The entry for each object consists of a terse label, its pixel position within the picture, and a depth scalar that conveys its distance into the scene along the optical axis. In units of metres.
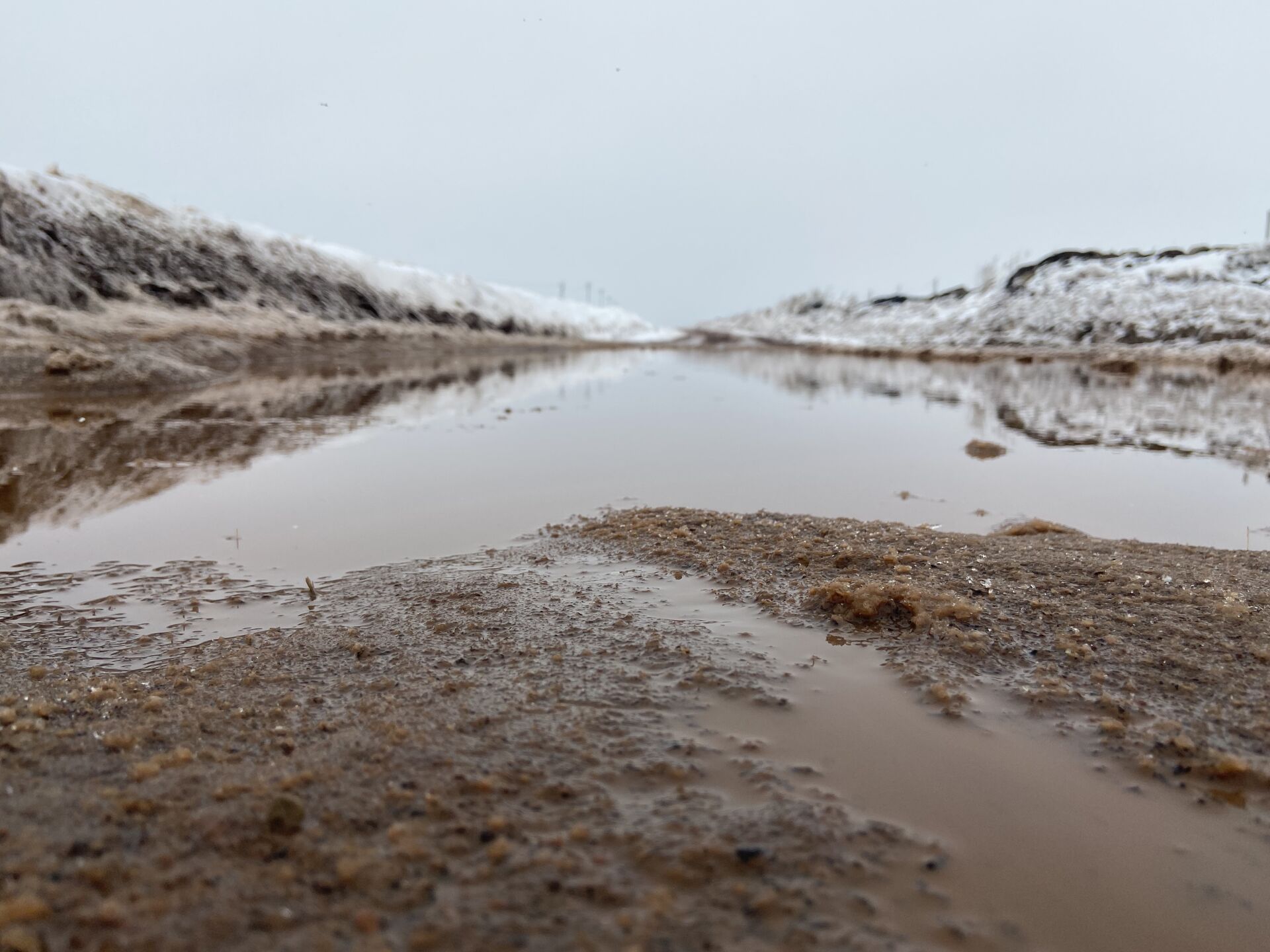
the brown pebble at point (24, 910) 0.15
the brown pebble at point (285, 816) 0.18
